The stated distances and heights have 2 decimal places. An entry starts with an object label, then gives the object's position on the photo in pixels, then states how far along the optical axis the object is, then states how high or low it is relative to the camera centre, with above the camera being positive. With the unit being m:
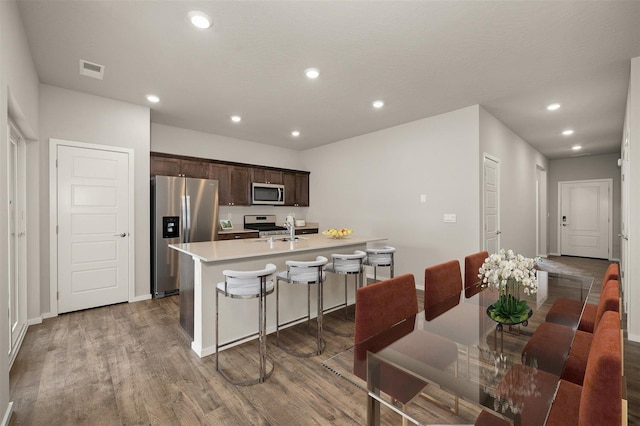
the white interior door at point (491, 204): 4.25 +0.12
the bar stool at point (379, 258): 3.38 -0.54
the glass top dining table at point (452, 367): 1.06 -0.67
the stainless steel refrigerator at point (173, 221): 4.20 -0.13
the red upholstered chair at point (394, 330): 1.30 -0.66
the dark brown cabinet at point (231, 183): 5.36 +0.57
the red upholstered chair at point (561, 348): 1.28 -0.65
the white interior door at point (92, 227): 3.51 -0.18
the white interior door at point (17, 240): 2.72 -0.28
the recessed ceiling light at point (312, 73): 3.03 +1.48
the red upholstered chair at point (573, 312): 1.75 -0.65
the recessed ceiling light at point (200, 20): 2.19 +1.48
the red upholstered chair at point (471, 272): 2.56 -0.54
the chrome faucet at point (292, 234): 3.46 -0.26
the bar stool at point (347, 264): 3.00 -0.55
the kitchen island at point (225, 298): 2.56 -0.73
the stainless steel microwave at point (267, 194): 5.86 +0.39
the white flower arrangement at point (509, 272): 1.61 -0.34
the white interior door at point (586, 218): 7.32 -0.18
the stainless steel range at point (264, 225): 5.97 -0.28
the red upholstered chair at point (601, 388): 0.78 -0.49
